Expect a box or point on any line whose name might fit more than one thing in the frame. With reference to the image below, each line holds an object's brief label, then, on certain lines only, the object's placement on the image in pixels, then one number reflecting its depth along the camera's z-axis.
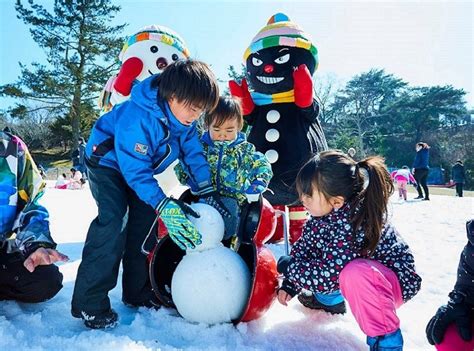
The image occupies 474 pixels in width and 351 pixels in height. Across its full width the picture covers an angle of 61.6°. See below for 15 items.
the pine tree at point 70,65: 19.69
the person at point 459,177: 12.18
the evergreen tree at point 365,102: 27.02
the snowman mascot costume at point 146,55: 2.88
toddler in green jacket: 2.05
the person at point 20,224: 1.60
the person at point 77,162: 12.95
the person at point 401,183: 9.28
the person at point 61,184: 10.05
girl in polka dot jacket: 1.33
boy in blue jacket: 1.52
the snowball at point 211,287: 1.51
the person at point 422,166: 9.14
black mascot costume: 3.14
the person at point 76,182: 10.14
